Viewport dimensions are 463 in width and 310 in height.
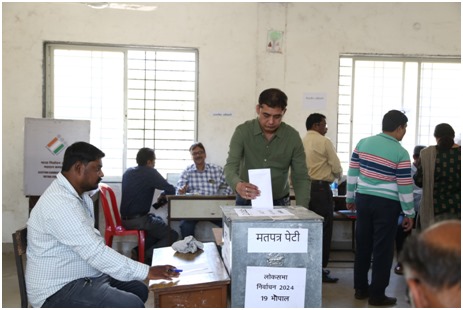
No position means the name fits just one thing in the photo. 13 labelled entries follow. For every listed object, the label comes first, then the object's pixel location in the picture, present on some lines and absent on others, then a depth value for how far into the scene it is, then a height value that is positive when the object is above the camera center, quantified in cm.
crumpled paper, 227 -60
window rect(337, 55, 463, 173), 545 +47
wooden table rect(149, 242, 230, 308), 175 -63
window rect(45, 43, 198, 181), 520 +31
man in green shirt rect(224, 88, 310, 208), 262 -15
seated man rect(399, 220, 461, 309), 83 -24
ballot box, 176 -51
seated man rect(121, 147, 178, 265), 447 -70
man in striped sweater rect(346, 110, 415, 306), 327 -47
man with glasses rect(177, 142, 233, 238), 493 -58
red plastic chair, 441 -100
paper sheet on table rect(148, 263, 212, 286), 182 -61
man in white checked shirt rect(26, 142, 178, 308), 198 -60
